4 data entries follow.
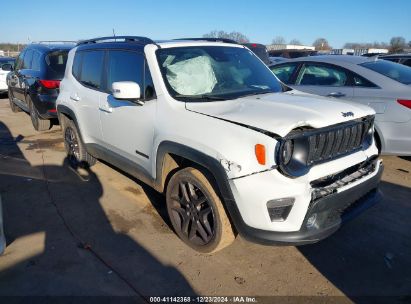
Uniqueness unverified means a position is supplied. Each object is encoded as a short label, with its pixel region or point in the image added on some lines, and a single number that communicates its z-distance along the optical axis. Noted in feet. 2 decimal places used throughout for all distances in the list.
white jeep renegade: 8.27
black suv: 23.09
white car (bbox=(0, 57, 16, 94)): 40.16
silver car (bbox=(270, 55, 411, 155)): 15.53
